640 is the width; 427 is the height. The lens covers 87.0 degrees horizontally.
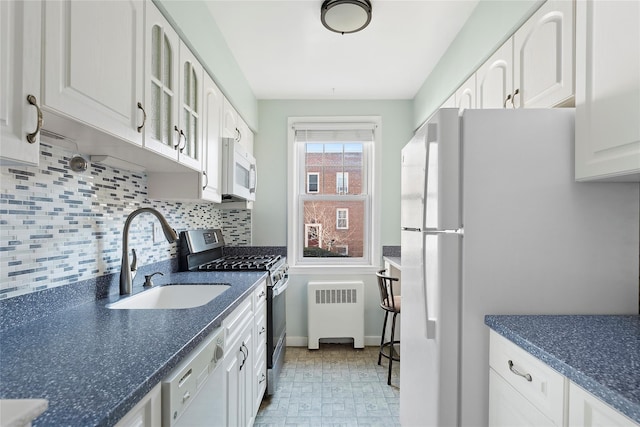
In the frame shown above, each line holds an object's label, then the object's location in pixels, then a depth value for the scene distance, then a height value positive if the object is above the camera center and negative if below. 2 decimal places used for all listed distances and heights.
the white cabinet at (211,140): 1.98 +0.45
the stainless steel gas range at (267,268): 2.32 -0.40
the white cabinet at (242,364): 1.43 -0.73
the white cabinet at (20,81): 0.69 +0.28
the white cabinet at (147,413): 0.70 -0.44
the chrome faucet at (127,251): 1.53 -0.18
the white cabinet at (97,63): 0.83 +0.43
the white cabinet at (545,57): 1.28 +0.66
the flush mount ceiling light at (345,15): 1.84 +1.13
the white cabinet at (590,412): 0.73 -0.45
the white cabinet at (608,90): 1.00 +0.41
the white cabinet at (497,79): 1.65 +0.72
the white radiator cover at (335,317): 3.25 -1.00
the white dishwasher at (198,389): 0.84 -0.52
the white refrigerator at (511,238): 1.28 -0.09
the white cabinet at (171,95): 1.32 +0.54
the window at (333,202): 3.51 +0.13
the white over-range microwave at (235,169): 2.30 +0.32
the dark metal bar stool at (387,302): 2.55 -0.69
